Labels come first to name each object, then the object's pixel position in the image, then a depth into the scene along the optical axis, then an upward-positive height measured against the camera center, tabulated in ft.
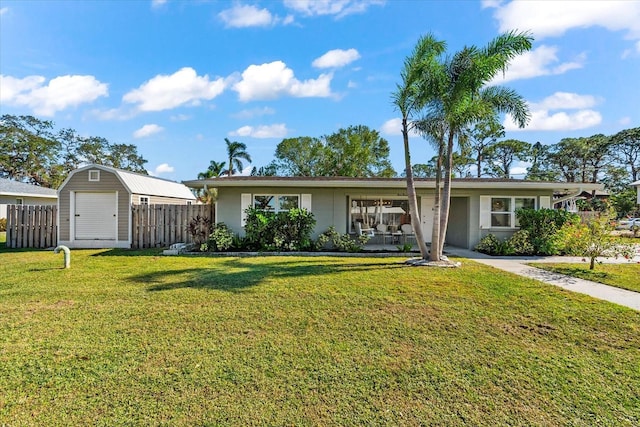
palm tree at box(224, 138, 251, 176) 93.66 +17.62
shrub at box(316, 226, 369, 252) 35.14 -3.08
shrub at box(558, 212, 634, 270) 25.41 -2.10
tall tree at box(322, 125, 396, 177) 99.86 +19.32
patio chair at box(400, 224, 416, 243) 41.01 -2.03
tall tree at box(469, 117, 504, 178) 130.82 +29.14
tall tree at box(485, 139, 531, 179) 135.23 +25.91
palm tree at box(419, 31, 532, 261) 25.58 +10.06
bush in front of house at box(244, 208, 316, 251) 34.78 -1.82
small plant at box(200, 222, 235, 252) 34.73 -3.01
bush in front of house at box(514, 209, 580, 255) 34.19 -1.20
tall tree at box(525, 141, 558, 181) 135.74 +22.59
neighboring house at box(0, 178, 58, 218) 64.39 +3.79
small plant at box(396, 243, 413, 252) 34.64 -3.75
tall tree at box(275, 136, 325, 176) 106.32 +20.00
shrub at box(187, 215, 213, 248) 37.37 -1.96
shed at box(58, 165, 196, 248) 39.22 +0.61
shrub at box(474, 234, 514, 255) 35.17 -3.57
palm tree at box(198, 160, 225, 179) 84.87 +12.42
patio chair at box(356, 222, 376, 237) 39.14 -2.18
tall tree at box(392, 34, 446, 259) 26.61 +10.65
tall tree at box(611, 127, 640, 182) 120.47 +25.46
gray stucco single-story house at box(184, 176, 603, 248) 36.70 +1.88
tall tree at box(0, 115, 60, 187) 96.37 +19.78
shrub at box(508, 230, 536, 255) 35.12 -3.26
